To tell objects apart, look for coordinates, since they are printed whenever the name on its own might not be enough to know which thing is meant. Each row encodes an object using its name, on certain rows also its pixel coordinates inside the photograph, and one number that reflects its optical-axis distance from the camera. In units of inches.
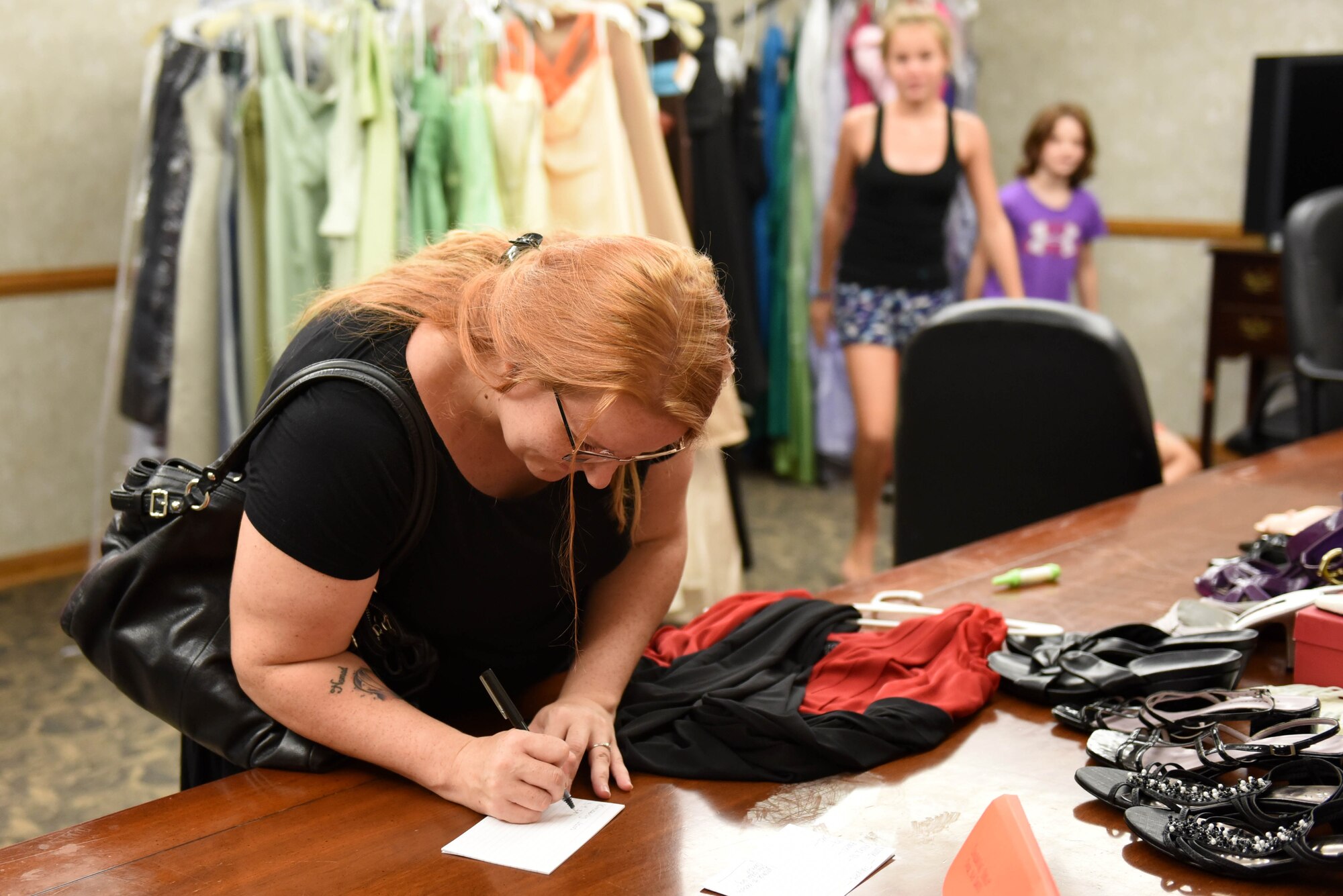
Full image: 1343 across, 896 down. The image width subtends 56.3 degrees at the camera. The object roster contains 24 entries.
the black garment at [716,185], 144.9
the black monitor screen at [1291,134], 166.6
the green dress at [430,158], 109.0
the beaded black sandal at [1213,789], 40.9
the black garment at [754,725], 47.2
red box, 51.3
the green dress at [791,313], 186.4
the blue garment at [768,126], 186.2
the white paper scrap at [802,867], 39.4
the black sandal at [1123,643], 53.3
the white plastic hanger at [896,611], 58.4
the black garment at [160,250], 117.3
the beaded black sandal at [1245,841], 38.2
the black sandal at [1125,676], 51.3
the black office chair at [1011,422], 86.6
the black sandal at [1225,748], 43.1
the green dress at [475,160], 108.0
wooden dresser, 164.9
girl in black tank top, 142.9
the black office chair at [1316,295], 113.9
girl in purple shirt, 164.2
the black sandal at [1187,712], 46.4
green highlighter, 67.2
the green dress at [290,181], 110.4
